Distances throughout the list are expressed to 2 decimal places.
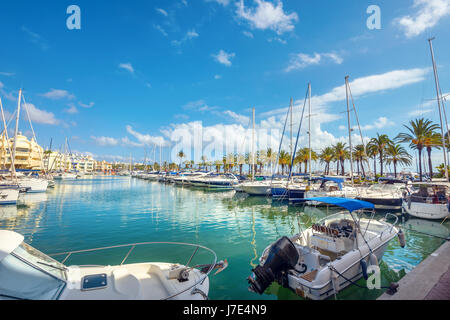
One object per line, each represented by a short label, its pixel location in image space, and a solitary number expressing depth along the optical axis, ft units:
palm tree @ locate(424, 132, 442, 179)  111.02
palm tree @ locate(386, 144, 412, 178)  159.94
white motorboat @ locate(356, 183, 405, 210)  69.15
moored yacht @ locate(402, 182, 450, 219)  54.90
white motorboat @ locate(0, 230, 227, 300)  13.28
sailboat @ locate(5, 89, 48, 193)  116.78
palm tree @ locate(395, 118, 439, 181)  112.98
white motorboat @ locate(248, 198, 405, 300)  19.58
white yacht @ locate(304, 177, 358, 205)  75.46
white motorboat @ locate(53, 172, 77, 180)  250.33
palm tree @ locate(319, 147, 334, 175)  205.35
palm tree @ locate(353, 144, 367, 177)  174.56
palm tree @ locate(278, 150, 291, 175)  244.01
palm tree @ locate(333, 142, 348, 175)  189.68
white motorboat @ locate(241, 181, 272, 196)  114.42
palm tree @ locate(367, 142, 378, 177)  161.18
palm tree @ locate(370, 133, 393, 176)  155.22
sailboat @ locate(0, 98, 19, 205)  80.02
